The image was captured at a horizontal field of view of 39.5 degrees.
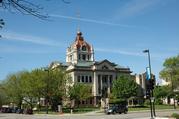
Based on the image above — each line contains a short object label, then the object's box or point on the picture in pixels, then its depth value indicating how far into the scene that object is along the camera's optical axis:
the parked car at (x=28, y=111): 50.99
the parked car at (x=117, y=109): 40.98
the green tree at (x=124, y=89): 67.01
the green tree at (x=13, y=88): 63.72
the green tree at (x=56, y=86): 55.91
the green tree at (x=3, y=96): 69.67
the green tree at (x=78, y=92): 62.80
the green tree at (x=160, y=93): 69.53
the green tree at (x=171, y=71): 65.64
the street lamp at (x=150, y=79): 26.25
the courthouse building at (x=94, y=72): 77.46
